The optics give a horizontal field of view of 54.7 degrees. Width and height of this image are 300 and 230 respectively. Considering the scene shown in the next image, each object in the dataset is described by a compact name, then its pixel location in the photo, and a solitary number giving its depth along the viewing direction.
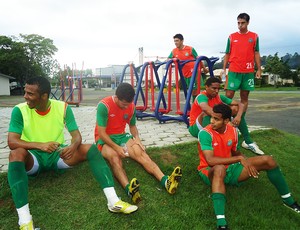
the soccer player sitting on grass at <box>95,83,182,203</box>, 3.20
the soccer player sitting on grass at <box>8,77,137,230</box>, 2.56
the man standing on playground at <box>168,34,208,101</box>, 7.07
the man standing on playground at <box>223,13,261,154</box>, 5.12
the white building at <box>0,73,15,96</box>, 37.25
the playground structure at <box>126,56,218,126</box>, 6.16
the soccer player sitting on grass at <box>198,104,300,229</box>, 2.88
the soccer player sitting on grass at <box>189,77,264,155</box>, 4.21
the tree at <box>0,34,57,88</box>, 35.53
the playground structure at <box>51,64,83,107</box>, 14.29
